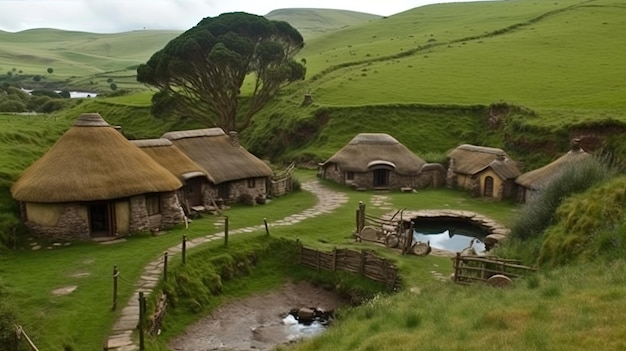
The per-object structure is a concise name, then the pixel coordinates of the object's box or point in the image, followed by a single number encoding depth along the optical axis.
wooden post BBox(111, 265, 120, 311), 17.15
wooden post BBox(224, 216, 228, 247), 23.27
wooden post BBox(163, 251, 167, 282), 19.24
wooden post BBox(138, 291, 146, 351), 14.98
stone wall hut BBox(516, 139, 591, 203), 30.64
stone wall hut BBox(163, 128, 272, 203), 30.83
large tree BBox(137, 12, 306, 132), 42.81
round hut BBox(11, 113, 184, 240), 22.61
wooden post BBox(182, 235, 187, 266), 20.66
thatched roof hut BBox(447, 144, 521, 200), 34.12
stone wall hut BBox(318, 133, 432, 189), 37.47
